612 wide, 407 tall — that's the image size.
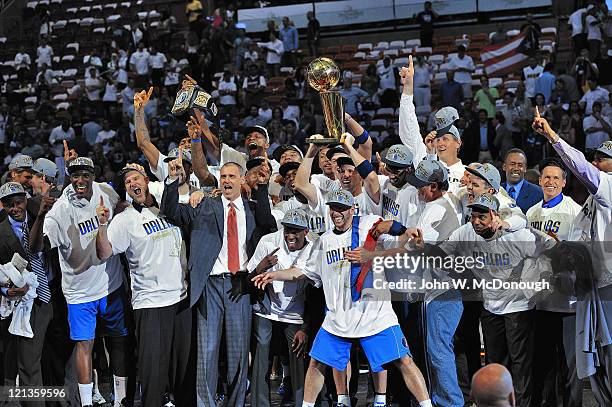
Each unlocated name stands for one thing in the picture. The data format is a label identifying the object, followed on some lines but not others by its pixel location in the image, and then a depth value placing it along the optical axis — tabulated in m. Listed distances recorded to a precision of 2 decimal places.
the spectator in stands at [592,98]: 16.62
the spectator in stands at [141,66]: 22.05
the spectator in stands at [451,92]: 18.42
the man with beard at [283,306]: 8.99
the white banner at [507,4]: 22.59
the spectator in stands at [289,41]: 22.33
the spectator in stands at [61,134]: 19.83
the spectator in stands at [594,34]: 18.86
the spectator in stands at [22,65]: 24.38
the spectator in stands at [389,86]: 19.41
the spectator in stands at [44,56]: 24.61
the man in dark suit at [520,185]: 9.81
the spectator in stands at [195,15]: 23.00
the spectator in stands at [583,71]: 17.44
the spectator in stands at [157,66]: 21.92
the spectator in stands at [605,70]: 18.03
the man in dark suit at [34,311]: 9.09
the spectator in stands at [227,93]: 20.08
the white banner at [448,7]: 23.16
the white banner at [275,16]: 24.16
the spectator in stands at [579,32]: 19.09
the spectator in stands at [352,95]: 18.56
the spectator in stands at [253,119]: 18.62
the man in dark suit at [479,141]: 16.19
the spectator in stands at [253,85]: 20.47
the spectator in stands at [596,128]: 15.59
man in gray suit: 8.95
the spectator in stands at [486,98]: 17.39
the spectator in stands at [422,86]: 18.94
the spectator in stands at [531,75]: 17.81
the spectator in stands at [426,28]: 22.09
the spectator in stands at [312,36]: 22.97
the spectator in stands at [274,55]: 22.03
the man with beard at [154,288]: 9.04
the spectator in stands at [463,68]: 19.33
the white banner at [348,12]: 23.95
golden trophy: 8.09
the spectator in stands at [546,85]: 17.41
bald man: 4.72
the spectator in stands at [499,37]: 20.64
